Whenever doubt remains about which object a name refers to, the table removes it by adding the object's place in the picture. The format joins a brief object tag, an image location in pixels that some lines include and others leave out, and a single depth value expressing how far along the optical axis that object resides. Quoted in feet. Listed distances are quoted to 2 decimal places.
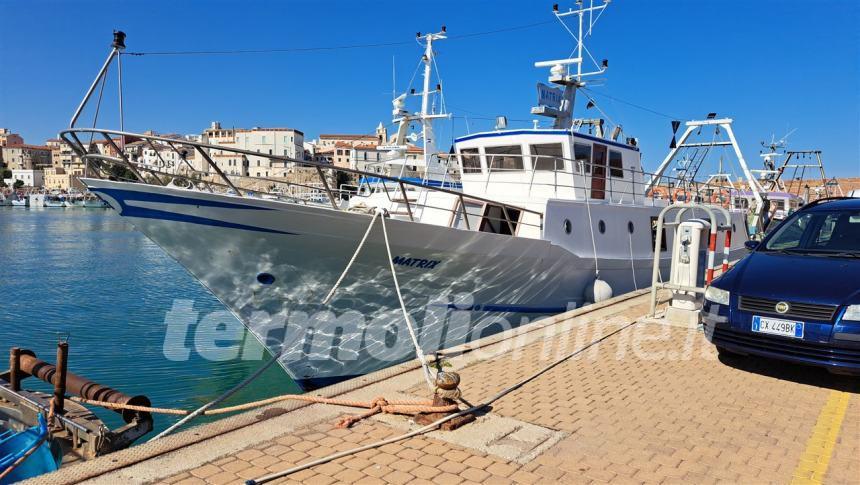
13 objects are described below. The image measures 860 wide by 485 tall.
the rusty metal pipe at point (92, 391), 20.99
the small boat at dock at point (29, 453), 19.21
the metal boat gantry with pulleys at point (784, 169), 118.11
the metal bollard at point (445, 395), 15.98
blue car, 17.46
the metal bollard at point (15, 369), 24.49
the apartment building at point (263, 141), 361.10
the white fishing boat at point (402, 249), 23.91
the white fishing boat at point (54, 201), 349.04
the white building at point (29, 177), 487.20
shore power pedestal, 27.48
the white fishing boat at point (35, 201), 347.32
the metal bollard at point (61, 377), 20.43
